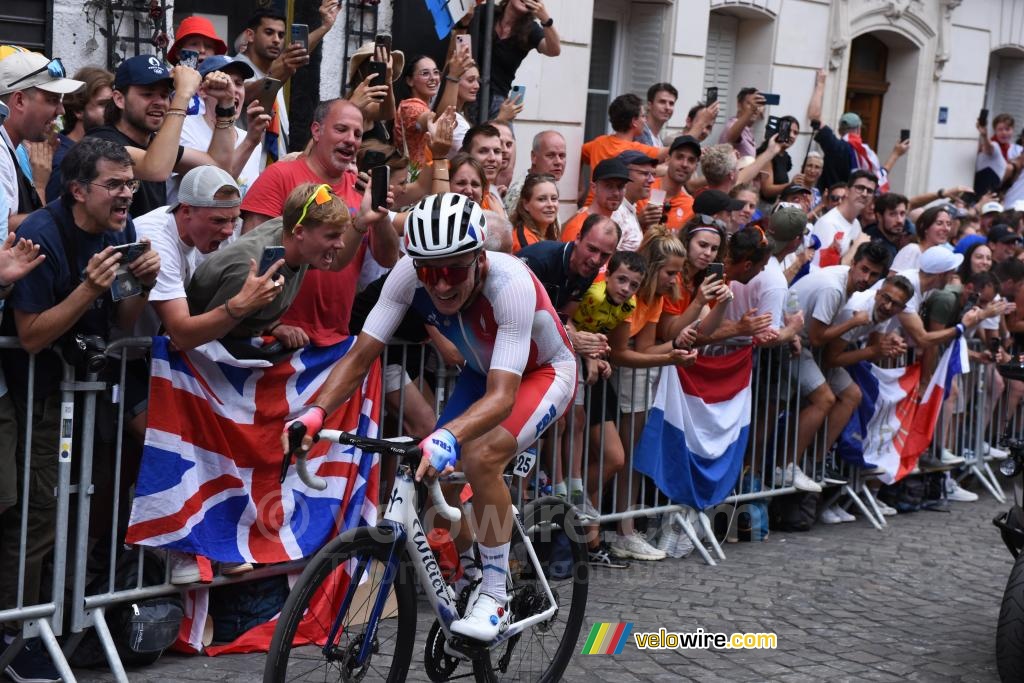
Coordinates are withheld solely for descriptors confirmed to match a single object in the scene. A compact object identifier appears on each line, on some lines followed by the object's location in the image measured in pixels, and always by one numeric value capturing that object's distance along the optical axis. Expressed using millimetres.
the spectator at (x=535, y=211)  7680
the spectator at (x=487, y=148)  7793
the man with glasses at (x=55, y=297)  5105
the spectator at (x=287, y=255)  5660
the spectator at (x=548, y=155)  8883
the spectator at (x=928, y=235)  10344
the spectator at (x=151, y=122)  6230
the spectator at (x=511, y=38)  9875
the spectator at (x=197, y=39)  7629
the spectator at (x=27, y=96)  5762
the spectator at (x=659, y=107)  11203
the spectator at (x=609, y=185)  8188
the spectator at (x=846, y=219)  11078
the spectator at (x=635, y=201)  8430
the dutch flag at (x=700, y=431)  8008
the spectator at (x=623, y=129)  10367
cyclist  4930
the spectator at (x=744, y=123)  12016
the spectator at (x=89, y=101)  6688
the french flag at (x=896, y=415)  9422
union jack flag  5676
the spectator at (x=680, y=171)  9672
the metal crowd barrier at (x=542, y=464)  5367
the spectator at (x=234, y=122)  6898
